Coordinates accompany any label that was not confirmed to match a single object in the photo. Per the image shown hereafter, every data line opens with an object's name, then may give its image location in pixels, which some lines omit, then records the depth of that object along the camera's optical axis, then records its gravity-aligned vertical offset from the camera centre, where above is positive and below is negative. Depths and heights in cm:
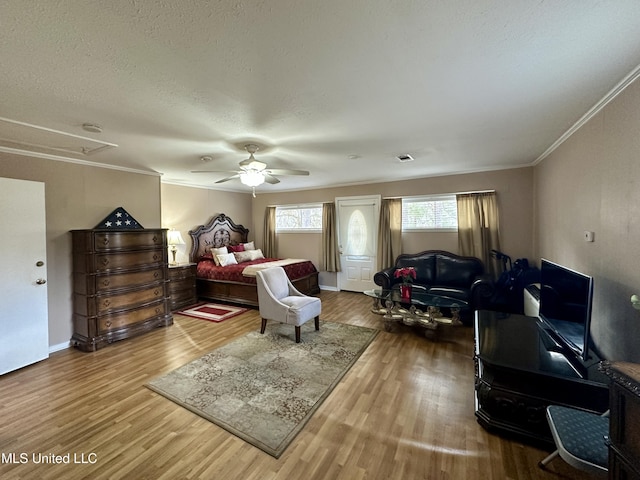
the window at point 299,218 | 661 +51
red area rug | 450 -130
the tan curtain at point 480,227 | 464 +16
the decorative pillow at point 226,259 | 558 -43
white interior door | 281 -38
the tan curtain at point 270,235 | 701 +10
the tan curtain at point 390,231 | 549 +13
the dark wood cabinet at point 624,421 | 87 -64
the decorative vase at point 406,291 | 379 -78
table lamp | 514 +2
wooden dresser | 341 -62
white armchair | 345 -88
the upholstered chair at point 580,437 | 127 -106
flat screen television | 178 -55
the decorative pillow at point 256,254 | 642 -37
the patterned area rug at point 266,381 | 204 -139
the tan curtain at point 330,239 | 621 -3
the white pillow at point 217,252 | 563 -27
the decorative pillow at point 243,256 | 613 -40
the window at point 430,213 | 511 +47
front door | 588 -6
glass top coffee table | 354 -104
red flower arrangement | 383 -55
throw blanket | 499 -54
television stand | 171 -103
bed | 509 -56
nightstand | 493 -87
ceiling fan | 310 +82
